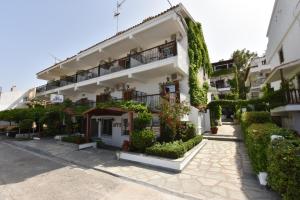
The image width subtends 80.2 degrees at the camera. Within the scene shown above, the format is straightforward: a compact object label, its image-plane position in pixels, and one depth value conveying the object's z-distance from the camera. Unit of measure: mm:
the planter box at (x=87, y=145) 14267
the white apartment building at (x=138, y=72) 13867
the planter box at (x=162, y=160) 8697
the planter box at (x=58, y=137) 18888
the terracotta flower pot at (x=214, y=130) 17797
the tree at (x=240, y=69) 32688
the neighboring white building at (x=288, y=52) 11680
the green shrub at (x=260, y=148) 6570
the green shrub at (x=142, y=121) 11555
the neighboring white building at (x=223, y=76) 37719
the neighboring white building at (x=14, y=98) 33578
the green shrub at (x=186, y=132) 13500
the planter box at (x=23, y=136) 22031
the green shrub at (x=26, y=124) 21469
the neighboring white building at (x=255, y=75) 29864
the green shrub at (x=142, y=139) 11008
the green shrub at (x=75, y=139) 15376
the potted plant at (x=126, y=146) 11734
